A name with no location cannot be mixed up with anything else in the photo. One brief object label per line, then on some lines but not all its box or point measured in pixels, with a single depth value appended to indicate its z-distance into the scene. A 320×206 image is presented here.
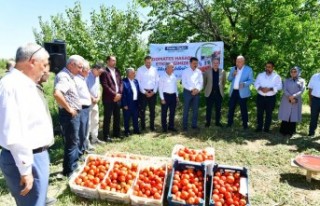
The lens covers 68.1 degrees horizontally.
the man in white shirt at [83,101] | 4.11
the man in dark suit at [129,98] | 5.77
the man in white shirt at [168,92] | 5.97
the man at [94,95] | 5.12
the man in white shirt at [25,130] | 1.80
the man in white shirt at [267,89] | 5.74
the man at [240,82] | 5.90
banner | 7.20
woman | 5.69
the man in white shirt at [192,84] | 5.94
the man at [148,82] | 5.97
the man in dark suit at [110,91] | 5.41
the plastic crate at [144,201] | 3.17
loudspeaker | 5.40
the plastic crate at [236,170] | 3.29
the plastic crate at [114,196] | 3.27
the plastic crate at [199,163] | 3.50
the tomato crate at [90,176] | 3.39
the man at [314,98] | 5.63
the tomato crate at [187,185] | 3.13
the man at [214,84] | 6.09
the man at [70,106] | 3.62
